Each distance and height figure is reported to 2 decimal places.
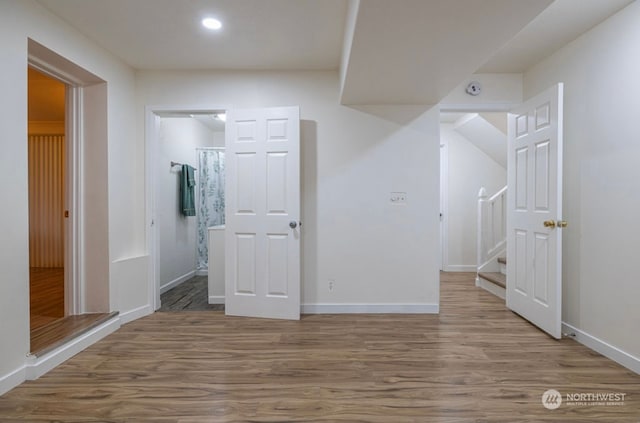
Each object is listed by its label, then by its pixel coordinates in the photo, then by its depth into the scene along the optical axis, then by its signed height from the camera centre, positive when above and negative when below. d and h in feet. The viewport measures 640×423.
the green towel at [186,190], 15.52 +0.70
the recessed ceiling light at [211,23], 8.09 +4.57
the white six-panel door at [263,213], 10.57 -0.28
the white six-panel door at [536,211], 8.73 -0.20
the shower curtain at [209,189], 16.63 +0.80
